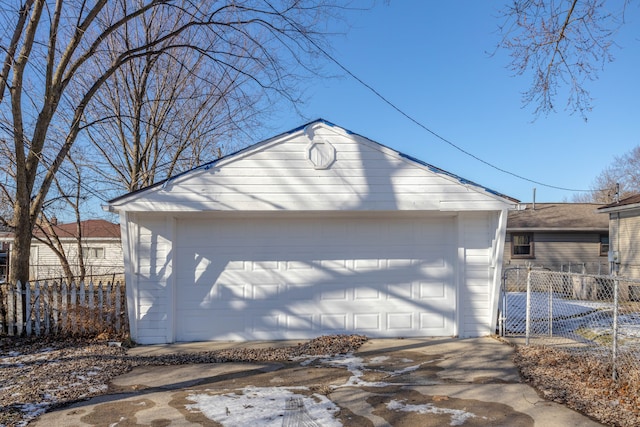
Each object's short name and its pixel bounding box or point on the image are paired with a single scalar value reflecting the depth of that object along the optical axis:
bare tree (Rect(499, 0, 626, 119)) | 7.14
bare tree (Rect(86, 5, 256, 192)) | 15.05
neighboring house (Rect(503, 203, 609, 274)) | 22.69
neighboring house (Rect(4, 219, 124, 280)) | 28.19
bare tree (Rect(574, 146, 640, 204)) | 40.38
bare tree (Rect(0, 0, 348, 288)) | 8.71
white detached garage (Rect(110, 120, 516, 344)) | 8.09
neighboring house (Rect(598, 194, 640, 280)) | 16.78
